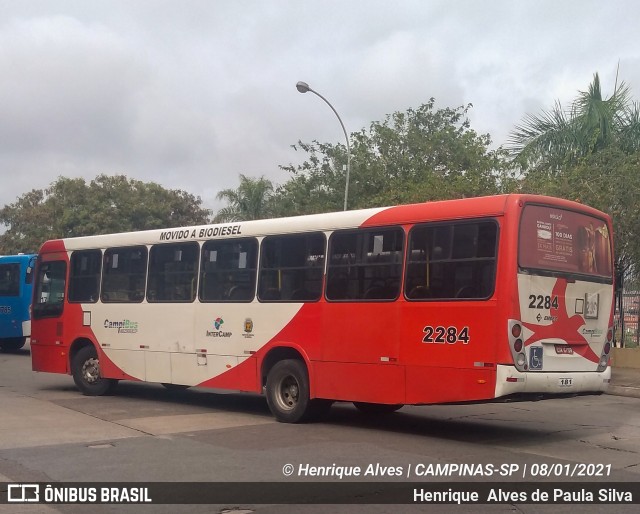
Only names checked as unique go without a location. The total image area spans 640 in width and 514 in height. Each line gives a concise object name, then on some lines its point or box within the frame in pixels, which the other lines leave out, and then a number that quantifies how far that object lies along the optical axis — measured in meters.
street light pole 23.36
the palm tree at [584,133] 26.17
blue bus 26.61
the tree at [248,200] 41.56
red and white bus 9.81
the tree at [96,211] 46.09
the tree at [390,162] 31.97
